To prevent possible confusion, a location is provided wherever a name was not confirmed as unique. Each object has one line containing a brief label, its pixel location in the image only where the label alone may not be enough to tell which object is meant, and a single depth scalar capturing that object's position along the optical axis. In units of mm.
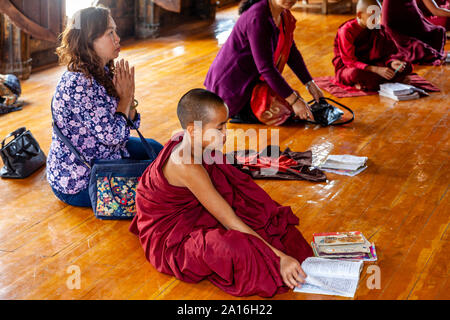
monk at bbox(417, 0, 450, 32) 6820
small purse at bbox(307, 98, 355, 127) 4527
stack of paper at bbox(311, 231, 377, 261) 2764
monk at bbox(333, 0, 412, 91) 5289
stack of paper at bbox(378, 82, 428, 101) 5152
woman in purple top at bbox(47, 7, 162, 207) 3014
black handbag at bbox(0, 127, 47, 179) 3658
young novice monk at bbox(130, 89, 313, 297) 2515
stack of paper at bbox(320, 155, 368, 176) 3756
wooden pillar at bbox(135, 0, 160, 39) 7613
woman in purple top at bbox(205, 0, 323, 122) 4184
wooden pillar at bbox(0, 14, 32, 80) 5613
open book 2521
